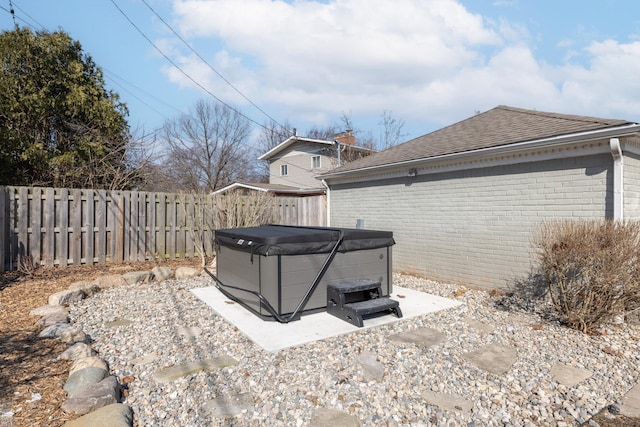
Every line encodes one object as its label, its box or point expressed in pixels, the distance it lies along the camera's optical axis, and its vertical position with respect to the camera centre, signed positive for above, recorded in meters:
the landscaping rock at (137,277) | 6.20 -1.09
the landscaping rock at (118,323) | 4.17 -1.28
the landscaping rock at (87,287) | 5.44 -1.12
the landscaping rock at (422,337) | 3.63 -1.29
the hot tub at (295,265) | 4.18 -0.65
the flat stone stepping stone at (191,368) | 2.86 -1.29
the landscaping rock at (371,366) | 2.90 -1.30
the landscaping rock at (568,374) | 2.87 -1.33
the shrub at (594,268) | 3.66 -0.57
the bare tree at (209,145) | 25.98 +5.23
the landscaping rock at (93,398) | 2.33 -1.23
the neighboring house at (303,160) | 17.84 +3.06
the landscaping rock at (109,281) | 5.94 -1.12
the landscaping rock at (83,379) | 2.55 -1.22
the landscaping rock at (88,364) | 2.85 -1.21
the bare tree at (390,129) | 23.31 +5.65
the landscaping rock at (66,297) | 4.91 -1.15
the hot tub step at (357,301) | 4.15 -1.08
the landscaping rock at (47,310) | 4.44 -1.20
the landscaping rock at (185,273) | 6.79 -1.11
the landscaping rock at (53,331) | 3.73 -1.23
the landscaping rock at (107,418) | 2.14 -1.24
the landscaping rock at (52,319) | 4.10 -1.22
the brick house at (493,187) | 4.62 +0.44
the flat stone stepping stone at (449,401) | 2.50 -1.35
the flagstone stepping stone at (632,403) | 2.46 -1.37
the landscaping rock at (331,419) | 2.30 -1.34
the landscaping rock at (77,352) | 3.16 -1.23
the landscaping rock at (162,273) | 6.59 -1.09
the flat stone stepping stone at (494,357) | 3.09 -1.31
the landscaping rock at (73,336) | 3.59 -1.24
